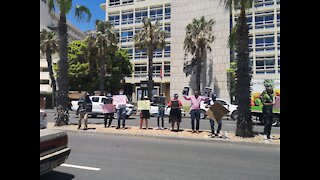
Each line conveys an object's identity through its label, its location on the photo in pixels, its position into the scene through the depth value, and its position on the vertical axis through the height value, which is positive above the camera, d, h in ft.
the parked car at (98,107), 52.58 -3.94
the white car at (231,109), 52.07 -4.26
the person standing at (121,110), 33.35 -2.95
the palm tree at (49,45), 92.27 +18.90
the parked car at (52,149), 11.37 -3.28
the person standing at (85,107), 31.13 -2.36
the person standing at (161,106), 33.56 -2.39
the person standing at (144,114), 33.28 -3.52
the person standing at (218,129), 27.70 -4.64
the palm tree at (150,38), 86.16 +20.67
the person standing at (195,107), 29.72 -2.14
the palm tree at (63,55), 35.40 +5.75
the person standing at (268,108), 25.82 -2.03
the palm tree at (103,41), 84.44 +19.46
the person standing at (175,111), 30.78 -2.80
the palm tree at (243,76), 27.48 +1.92
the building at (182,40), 100.91 +24.05
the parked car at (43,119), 17.40 -2.34
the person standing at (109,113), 33.97 -3.56
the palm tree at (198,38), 89.81 +21.84
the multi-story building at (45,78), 128.87 +7.41
